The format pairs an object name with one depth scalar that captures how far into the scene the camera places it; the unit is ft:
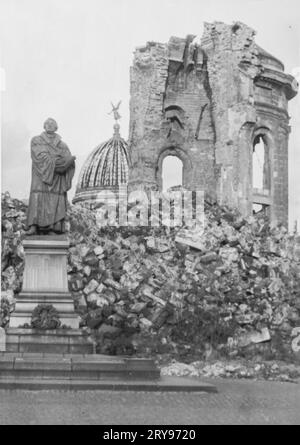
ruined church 100.89
